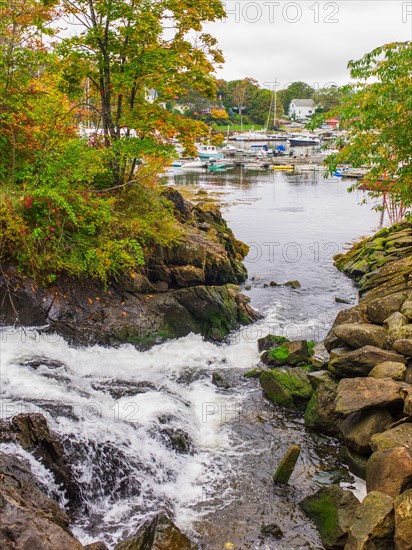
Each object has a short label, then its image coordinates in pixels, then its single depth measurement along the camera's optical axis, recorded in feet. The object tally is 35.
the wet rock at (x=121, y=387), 31.91
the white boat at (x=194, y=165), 246.47
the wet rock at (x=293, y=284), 63.77
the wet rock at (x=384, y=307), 37.17
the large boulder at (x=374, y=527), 19.39
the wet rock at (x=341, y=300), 57.27
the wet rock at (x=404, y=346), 30.73
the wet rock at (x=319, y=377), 33.27
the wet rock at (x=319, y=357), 36.99
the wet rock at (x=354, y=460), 26.45
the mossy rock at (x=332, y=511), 21.65
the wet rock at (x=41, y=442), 22.98
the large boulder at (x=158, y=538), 20.06
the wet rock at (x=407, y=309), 34.58
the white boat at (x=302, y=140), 344.69
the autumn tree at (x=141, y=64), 41.34
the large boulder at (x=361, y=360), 31.50
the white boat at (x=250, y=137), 345.27
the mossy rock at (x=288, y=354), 39.11
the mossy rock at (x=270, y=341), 42.98
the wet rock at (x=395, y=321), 33.99
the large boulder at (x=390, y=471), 21.58
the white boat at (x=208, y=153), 264.72
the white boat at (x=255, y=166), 247.70
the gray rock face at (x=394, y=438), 23.81
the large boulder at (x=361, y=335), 33.81
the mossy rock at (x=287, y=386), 34.06
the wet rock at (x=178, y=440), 28.14
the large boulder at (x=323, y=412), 30.40
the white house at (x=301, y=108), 464.24
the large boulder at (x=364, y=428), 26.94
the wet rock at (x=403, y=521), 18.58
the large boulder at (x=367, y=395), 27.27
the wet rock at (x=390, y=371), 29.27
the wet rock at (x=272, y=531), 22.39
